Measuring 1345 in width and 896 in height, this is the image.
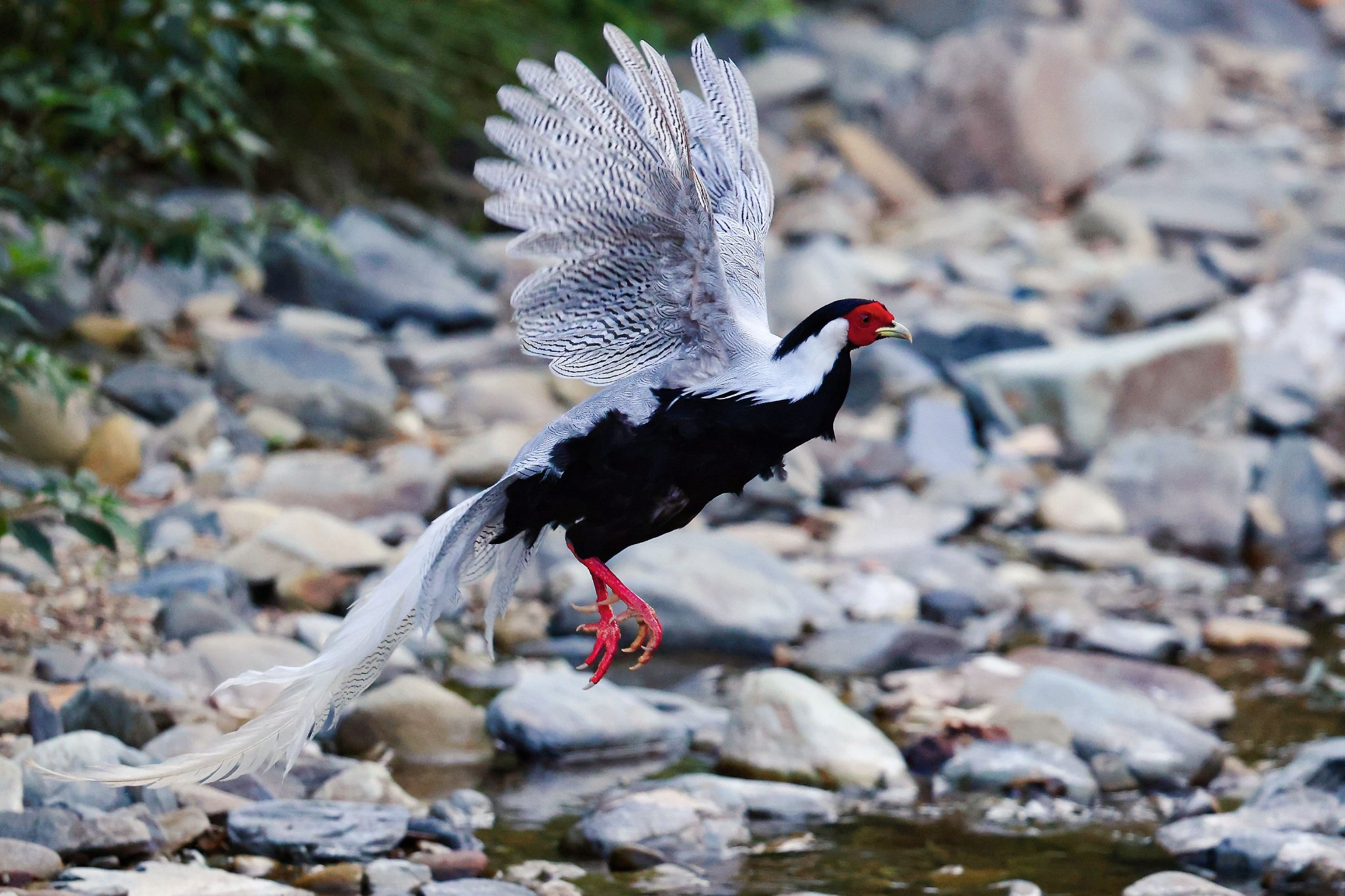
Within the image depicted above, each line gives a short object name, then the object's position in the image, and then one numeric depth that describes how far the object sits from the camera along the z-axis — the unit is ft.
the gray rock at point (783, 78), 94.38
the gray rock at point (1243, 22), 120.88
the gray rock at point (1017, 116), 89.81
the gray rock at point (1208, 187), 82.99
